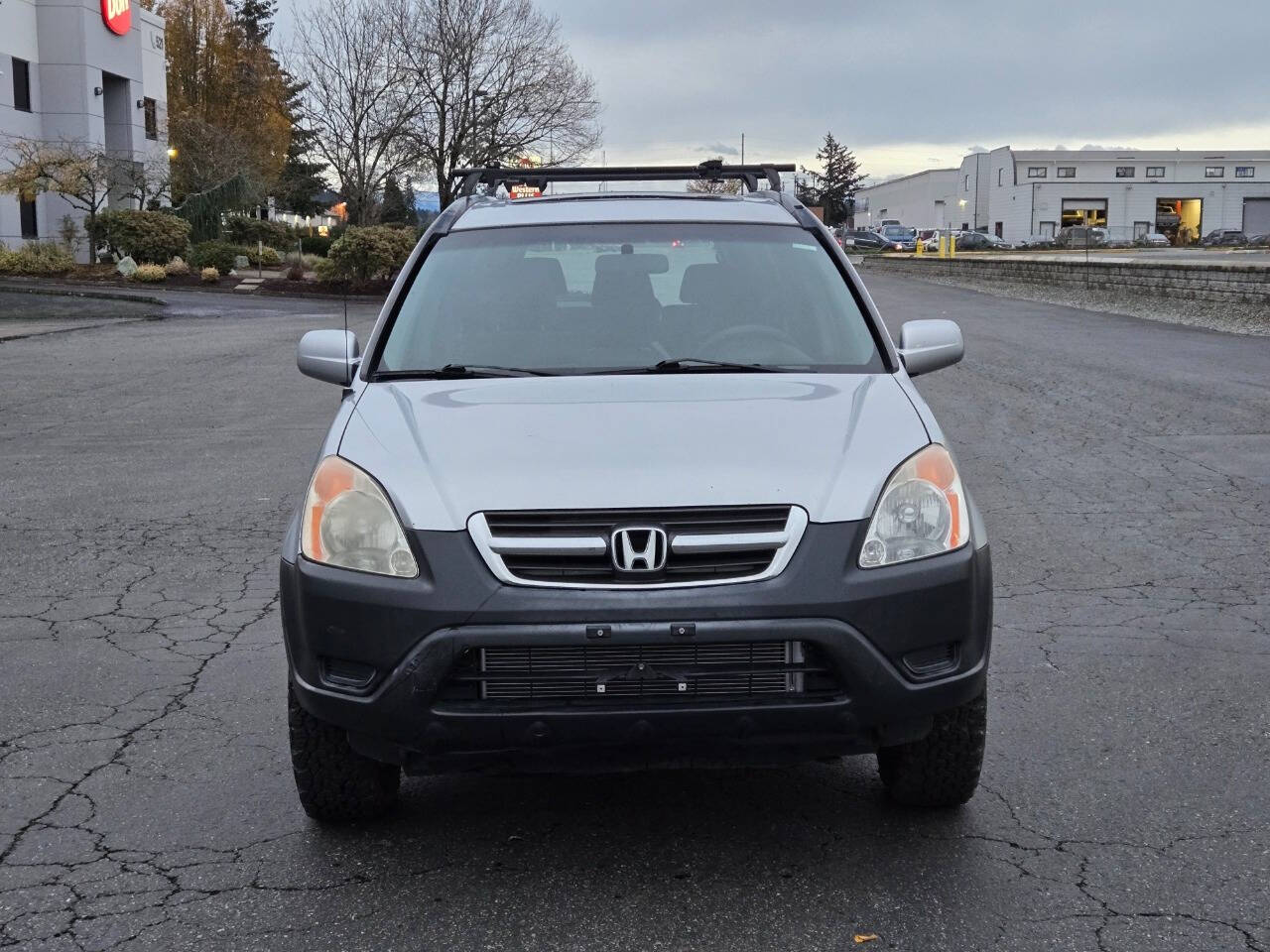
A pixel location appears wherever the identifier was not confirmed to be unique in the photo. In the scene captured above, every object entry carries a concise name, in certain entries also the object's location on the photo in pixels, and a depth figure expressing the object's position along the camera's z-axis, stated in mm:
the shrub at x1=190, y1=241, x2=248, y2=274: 38500
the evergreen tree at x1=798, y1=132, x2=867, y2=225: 136500
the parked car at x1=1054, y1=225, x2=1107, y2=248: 73312
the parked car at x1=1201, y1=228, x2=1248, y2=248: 70875
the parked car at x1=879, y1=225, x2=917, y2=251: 81200
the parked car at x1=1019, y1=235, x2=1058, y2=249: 76500
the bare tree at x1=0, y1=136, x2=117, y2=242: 36531
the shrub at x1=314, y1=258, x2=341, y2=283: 36000
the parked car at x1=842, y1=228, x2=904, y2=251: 77375
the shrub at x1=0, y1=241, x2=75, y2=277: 35500
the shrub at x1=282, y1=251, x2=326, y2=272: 43306
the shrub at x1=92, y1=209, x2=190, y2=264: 37062
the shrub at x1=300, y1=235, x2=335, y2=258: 61062
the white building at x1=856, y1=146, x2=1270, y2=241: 104938
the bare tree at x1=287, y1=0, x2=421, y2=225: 46000
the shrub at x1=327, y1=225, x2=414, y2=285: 35219
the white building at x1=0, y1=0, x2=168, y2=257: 40062
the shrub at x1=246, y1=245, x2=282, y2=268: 43156
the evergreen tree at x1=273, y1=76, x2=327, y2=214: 76812
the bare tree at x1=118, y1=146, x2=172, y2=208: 41875
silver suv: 3279
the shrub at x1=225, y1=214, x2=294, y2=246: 51656
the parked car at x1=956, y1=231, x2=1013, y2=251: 75688
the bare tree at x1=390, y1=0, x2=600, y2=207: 46062
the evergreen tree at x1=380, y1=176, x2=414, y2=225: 50750
